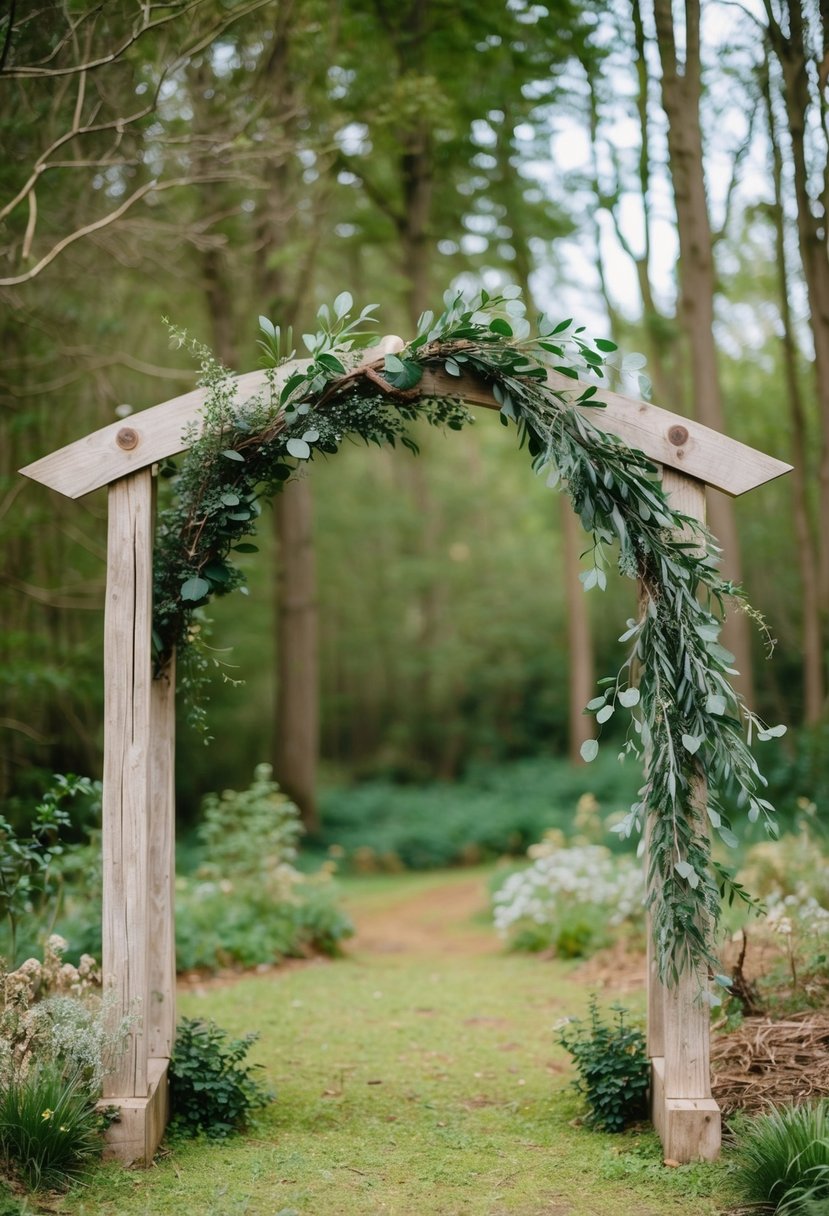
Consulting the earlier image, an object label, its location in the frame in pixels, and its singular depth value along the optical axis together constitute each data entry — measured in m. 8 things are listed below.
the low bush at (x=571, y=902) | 7.94
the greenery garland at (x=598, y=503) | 3.87
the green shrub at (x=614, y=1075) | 4.38
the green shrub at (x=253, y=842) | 8.60
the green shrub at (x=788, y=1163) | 3.24
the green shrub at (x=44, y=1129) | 3.63
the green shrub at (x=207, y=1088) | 4.38
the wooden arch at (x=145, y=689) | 3.92
